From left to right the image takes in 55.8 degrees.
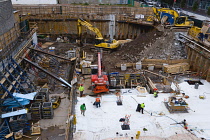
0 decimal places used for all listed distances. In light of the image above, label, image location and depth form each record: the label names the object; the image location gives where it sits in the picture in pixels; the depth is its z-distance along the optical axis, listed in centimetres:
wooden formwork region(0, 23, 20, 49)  1663
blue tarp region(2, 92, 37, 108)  1252
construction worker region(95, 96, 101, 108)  1323
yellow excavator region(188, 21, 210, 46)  2010
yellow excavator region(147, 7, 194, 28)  2492
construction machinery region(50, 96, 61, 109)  1403
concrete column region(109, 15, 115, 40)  3079
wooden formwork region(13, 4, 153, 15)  3206
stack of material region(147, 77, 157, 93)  1574
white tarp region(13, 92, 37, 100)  1309
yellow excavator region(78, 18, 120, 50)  2445
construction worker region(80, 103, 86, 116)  1241
